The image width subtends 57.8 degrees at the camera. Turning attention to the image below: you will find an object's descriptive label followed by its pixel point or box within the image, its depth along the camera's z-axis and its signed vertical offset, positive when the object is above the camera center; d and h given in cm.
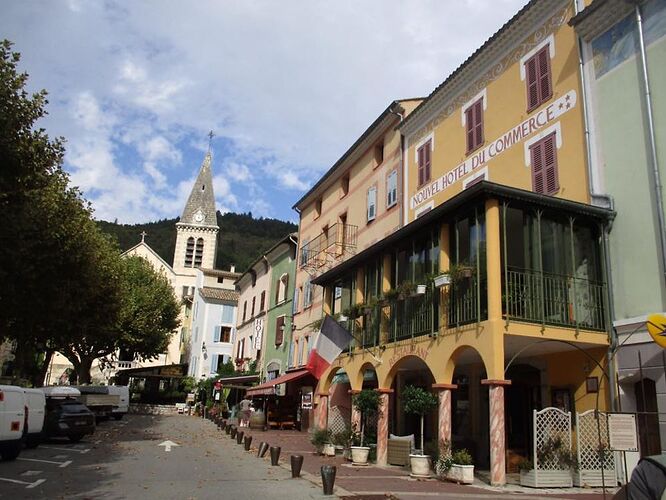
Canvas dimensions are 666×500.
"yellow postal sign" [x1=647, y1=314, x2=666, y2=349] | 1036 +167
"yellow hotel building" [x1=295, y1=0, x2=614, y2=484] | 1277 +361
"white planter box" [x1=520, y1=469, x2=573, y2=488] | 1163 -106
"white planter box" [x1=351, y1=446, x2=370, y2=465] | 1582 -106
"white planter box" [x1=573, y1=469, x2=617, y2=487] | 1202 -104
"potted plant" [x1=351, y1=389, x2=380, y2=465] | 1584 +15
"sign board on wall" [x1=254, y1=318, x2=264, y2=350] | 3709 +460
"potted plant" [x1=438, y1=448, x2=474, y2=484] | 1249 -100
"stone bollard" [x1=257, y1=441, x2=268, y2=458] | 1691 -112
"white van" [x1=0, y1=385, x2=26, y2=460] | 1466 -59
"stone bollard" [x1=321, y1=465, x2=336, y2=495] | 1062 -115
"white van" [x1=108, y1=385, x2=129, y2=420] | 3362 +9
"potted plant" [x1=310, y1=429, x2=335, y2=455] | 1842 -81
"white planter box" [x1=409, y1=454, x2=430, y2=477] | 1341 -107
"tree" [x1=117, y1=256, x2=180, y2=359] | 4381 +673
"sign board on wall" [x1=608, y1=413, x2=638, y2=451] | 892 -10
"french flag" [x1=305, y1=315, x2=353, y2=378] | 1770 +194
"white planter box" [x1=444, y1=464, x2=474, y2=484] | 1245 -112
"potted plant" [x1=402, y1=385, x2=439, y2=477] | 1345 +24
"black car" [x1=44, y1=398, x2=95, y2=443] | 2067 -67
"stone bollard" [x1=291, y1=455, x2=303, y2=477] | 1284 -112
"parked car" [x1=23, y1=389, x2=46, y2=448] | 1661 -38
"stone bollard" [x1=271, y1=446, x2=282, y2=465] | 1492 -109
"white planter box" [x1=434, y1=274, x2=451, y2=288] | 1355 +300
